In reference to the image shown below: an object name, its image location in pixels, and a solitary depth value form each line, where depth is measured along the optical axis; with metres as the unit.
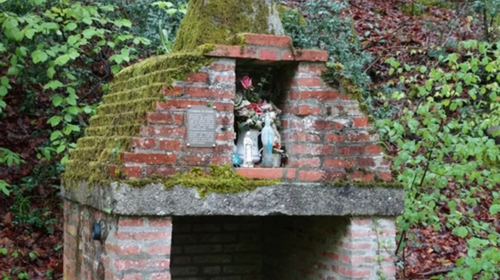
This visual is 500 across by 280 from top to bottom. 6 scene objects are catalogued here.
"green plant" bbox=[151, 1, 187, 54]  5.73
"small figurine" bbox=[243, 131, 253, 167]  4.54
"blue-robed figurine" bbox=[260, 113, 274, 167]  4.52
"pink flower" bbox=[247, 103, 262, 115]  4.64
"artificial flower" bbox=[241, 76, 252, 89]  4.64
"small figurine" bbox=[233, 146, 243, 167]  4.49
